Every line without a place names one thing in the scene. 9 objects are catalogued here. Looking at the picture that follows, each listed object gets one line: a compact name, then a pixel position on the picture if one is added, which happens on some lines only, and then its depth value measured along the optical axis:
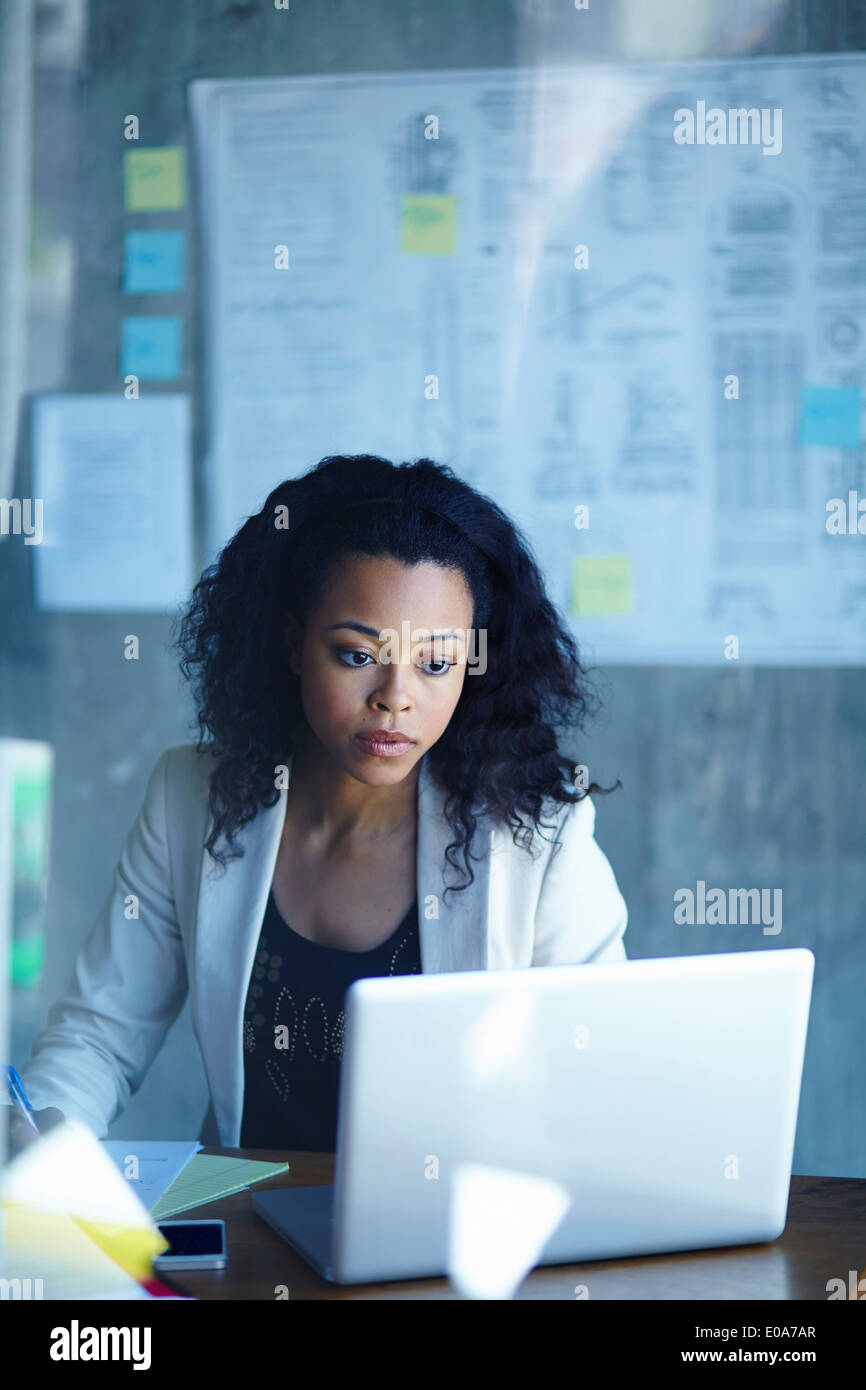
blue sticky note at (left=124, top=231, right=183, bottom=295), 2.30
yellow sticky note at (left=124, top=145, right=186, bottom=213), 2.29
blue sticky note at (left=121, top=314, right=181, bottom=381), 2.31
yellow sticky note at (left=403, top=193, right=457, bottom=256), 2.27
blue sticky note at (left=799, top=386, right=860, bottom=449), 2.21
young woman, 1.51
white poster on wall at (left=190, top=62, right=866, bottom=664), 2.21
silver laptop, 0.87
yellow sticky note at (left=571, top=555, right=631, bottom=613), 2.25
